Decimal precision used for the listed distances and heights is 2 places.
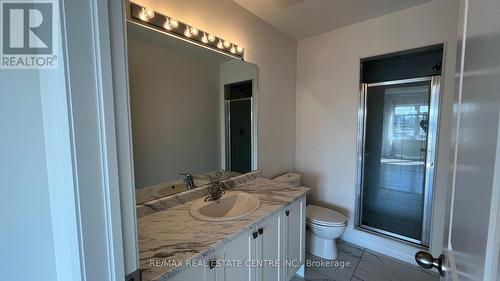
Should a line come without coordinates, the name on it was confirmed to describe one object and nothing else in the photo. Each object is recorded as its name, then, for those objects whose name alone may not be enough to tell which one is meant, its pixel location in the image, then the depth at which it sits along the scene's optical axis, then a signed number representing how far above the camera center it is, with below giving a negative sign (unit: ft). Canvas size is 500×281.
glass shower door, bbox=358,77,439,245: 7.08 -1.37
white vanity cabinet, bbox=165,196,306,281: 3.40 -2.59
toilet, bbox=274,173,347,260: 6.70 -3.37
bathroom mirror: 4.44 +0.29
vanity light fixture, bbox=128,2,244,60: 4.24 +2.20
